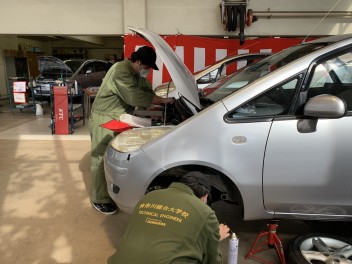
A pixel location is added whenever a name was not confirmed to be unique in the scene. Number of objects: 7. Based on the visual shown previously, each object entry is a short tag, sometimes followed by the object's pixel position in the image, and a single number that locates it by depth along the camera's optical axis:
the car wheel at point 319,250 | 2.39
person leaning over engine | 3.17
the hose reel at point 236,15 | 7.12
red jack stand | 2.56
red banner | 7.45
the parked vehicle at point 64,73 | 11.30
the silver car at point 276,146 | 2.26
